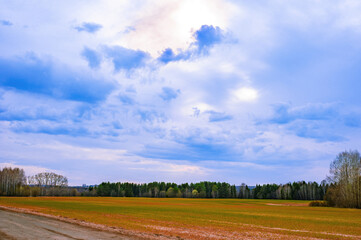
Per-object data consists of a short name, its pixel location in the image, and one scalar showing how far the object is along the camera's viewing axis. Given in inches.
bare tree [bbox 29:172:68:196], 7406.5
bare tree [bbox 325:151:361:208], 3639.3
